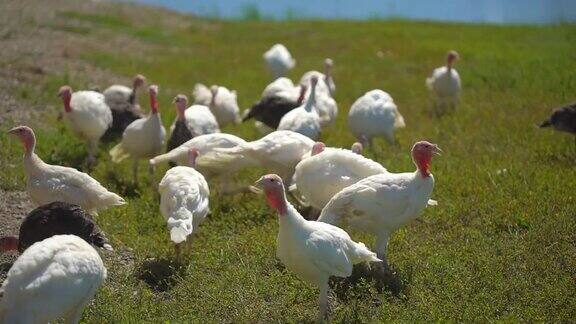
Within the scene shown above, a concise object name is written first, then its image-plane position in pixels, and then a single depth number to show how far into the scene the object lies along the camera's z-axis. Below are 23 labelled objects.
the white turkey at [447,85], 15.40
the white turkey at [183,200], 7.82
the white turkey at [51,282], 5.84
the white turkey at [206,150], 9.89
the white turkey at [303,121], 11.05
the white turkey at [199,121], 11.53
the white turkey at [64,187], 8.48
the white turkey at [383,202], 7.72
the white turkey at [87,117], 11.55
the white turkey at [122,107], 12.98
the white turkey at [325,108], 12.70
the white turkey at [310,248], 6.77
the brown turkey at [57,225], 7.38
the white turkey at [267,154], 9.66
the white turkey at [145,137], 11.06
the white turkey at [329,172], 8.61
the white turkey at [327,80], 14.19
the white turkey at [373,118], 11.95
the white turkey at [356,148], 9.86
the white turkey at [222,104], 13.52
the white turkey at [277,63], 17.77
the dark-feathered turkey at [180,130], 10.95
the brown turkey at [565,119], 11.55
